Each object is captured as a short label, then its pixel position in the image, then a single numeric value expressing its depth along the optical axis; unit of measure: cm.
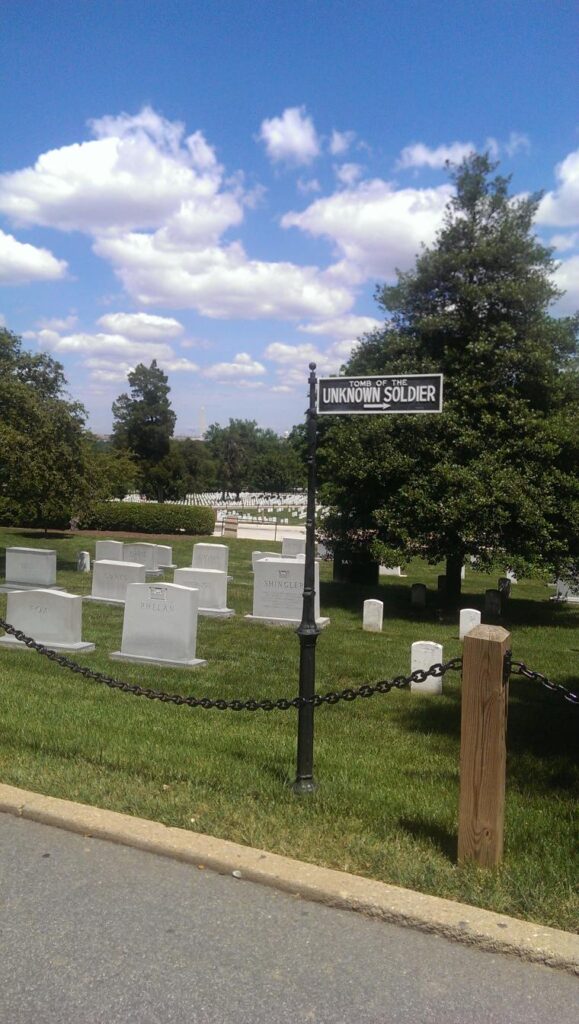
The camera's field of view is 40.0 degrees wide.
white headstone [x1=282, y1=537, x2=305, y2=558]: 2090
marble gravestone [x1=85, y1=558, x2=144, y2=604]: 1466
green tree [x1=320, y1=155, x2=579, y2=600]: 1378
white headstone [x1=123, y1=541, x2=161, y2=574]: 2036
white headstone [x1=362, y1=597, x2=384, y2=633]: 1323
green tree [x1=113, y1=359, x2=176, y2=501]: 6675
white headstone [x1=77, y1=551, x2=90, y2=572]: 2107
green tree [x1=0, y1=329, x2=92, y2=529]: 1755
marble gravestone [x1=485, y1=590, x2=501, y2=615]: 1537
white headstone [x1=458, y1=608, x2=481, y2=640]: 1173
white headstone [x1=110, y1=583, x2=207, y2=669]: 984
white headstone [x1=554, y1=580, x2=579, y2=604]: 1900
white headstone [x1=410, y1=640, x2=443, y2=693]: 891
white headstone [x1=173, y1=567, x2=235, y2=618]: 1423
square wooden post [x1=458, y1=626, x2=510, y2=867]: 381
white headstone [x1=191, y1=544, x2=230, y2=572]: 1719
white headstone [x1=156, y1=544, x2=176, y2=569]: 2112
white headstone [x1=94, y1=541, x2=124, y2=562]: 1986
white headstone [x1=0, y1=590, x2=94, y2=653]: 1041
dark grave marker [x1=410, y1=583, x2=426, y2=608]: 1677
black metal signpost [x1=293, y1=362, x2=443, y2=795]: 461
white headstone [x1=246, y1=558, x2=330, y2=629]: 1355
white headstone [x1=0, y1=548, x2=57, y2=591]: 1658
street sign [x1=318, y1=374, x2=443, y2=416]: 460
